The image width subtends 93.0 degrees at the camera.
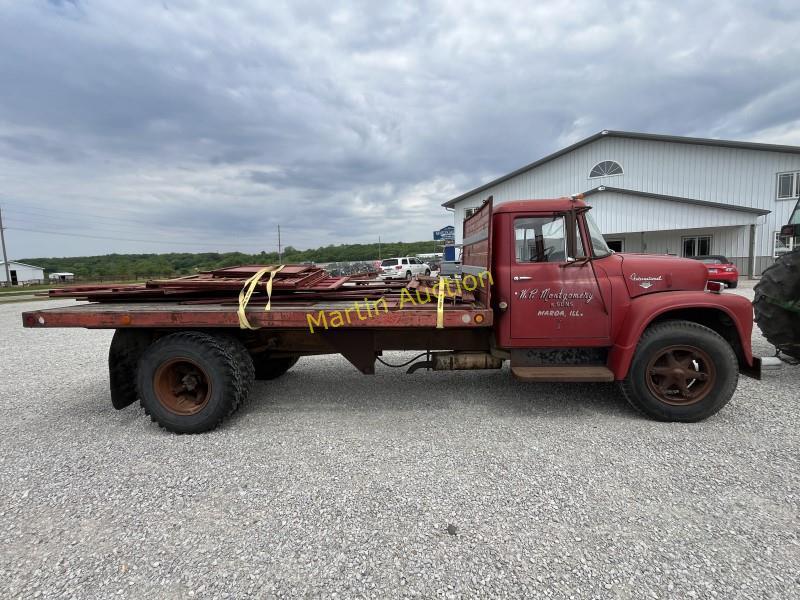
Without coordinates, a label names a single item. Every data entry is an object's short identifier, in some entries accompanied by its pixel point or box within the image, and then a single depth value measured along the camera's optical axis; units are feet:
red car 37.18
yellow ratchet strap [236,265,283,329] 11.50
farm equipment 15.88
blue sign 60.59
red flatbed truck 11.62
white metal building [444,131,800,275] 63.62
